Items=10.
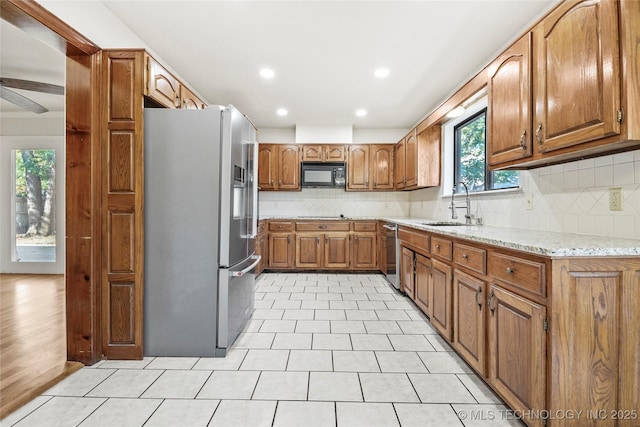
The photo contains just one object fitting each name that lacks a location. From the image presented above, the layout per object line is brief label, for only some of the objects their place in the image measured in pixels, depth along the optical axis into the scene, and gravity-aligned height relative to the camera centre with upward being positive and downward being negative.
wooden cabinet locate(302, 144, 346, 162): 5.16 +1.08
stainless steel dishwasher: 3.67 -0.52
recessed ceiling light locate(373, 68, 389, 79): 3.15 +1.55
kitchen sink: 3.25 -0.10
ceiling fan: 2.57 +1.16
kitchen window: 2.95 +0.68
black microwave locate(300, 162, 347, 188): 5.13 +0.69
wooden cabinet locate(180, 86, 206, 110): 2.62 +1.10
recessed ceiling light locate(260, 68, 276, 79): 3.20 +1.57
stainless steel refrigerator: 2.10 -0.12
